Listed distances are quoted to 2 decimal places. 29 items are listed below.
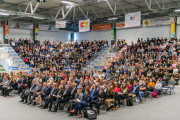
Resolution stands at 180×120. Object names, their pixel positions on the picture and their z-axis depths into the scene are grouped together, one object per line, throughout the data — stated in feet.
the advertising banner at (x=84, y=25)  60.34
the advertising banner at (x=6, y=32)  83.10
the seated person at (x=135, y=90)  32.09
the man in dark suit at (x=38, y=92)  31.18
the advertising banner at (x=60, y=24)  64.13
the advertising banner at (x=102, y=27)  90.68
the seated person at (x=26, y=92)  32.48
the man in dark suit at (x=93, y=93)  26.73
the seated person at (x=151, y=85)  36.34
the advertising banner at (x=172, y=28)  71.16
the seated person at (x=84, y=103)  24.95
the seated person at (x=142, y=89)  32.60
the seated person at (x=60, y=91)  28.59
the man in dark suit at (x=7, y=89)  38.14
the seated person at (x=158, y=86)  36.49
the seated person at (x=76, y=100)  25.94
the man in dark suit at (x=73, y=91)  28.37
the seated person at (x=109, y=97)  27.49
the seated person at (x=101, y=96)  26.63
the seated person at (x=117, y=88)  31.05
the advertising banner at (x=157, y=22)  72.90
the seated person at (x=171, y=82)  40.01
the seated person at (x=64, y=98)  27.18
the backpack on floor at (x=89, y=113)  23.44
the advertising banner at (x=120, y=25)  84.11
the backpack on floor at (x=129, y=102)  30.27
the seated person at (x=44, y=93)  30.31
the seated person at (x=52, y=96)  27.96
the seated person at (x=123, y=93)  29.68
